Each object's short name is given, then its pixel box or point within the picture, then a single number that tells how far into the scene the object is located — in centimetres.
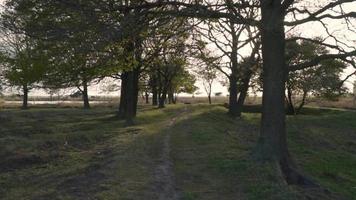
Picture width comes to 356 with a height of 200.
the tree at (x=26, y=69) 1918
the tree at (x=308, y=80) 2377
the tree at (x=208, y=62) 2350
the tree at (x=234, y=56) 1520
